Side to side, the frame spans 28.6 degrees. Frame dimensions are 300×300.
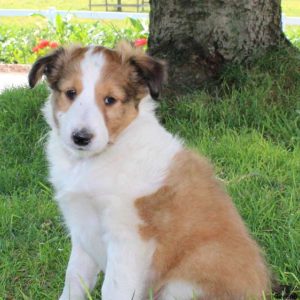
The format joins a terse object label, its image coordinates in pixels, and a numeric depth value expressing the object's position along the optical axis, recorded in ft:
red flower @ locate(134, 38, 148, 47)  25.13
